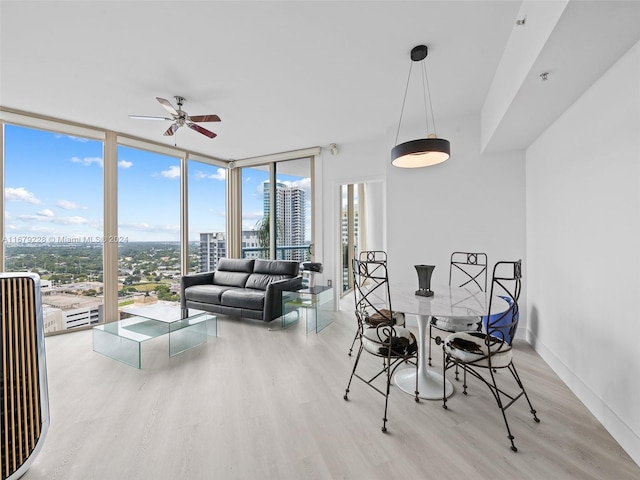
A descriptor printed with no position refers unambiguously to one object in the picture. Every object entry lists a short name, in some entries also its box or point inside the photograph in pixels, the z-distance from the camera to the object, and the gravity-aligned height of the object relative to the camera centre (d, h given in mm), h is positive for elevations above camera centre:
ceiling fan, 2894 +1347
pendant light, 2143 +745
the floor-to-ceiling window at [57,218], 3365 +322
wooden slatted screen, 1299 -646
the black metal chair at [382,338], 1885 -727
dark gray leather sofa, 3729 -740
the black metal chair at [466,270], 3303 -407
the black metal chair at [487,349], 1688 -729
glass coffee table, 2760 -964
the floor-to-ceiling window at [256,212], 5527 +594
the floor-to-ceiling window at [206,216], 5117 +503
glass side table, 3605 -951
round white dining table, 1786 -472
